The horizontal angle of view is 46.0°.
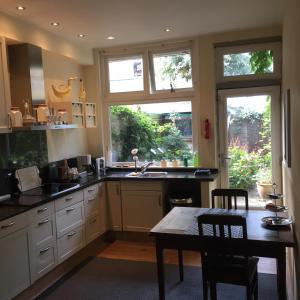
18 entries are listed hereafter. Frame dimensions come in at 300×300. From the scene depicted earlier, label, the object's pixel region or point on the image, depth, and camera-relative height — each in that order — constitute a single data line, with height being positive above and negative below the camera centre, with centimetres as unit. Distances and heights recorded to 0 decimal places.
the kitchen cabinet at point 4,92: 336 +41
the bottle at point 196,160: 500 -49
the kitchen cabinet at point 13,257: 285 -103
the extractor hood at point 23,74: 371 +64
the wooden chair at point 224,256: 247 -98
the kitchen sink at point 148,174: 476 -64
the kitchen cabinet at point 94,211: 429 -103
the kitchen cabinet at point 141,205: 461 -101
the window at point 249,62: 461 +81
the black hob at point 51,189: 371 -62
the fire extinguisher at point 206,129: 482 -6
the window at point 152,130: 516 -5
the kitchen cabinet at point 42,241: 324 -104
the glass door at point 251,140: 469 -24
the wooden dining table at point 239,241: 244 -82
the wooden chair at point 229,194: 336 -67
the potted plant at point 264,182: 468 -81
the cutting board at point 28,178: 390 -51
